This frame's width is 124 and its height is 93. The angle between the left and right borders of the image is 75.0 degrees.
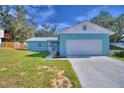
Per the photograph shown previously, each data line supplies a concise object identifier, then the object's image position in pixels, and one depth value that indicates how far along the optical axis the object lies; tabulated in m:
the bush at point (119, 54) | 6.90
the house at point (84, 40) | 7.16
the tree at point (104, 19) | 14.07
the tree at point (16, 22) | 14.38
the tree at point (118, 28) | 12.70
